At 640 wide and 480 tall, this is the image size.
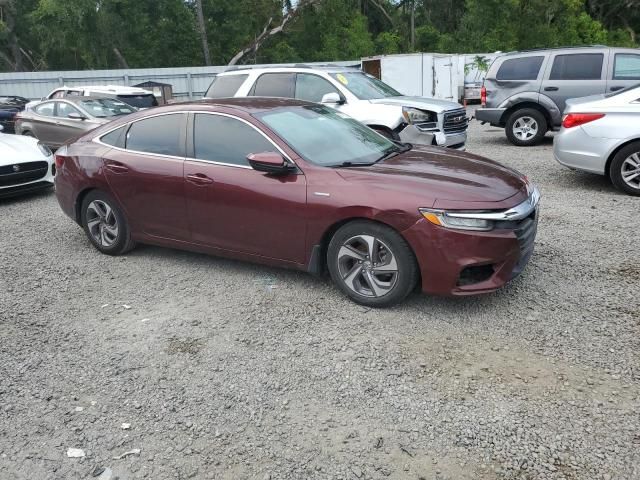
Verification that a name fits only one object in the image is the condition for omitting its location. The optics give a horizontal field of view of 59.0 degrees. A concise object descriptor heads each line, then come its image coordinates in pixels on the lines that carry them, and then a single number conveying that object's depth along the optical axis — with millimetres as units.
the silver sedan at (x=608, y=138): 6973
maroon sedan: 3959
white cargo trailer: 22625
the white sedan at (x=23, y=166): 8250
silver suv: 10562
